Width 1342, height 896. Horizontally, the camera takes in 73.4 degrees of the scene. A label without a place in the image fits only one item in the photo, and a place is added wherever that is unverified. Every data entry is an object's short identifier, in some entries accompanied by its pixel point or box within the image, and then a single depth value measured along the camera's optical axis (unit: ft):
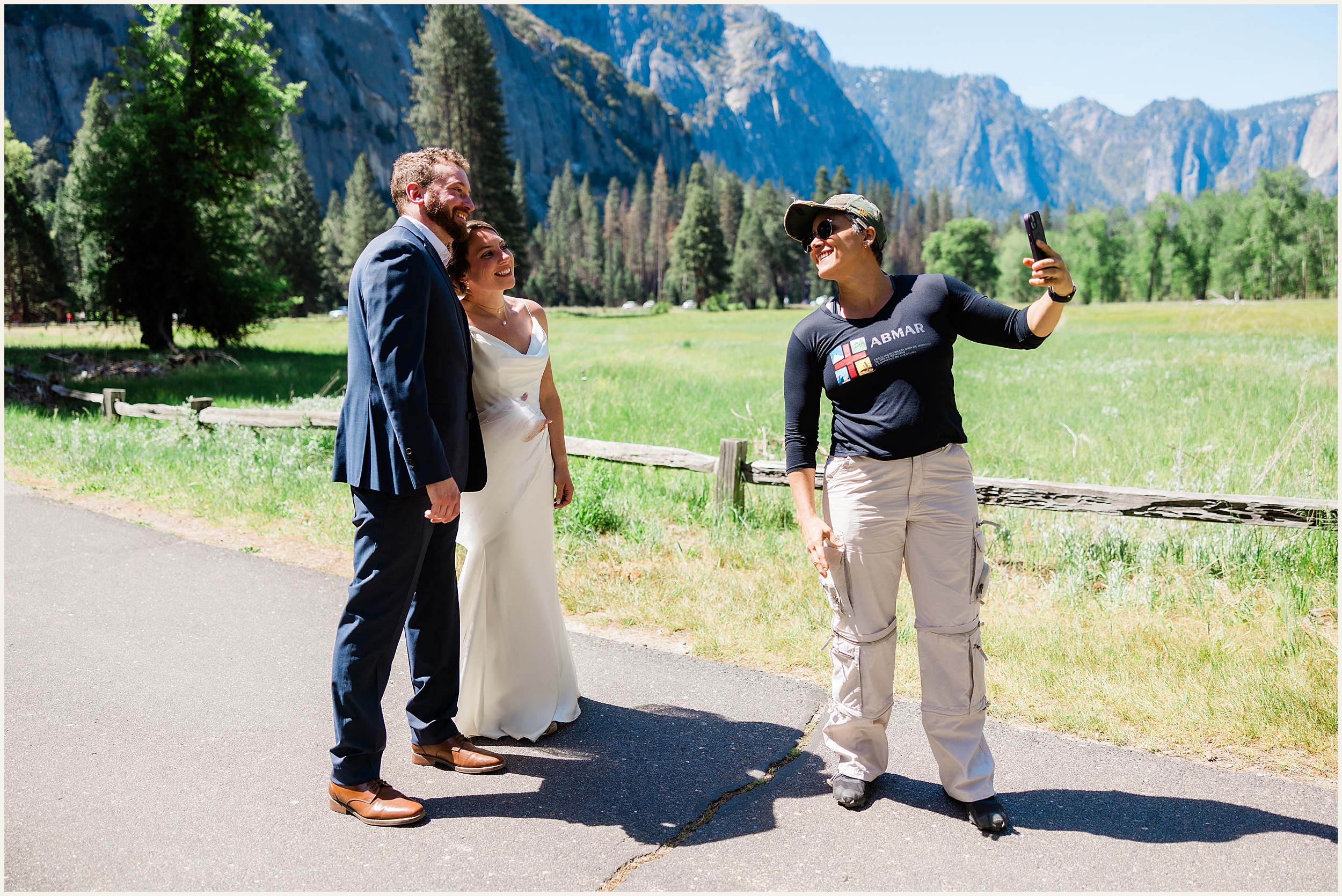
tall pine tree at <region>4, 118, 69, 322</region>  144.25
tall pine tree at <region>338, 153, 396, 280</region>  249.34
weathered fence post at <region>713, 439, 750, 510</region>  23.99
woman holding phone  10.71
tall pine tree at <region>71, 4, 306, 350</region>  84.02
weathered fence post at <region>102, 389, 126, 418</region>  42.88
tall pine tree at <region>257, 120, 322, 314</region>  229.86
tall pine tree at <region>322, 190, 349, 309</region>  272.51
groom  10.43
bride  12.38
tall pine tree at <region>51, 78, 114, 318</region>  85.30
